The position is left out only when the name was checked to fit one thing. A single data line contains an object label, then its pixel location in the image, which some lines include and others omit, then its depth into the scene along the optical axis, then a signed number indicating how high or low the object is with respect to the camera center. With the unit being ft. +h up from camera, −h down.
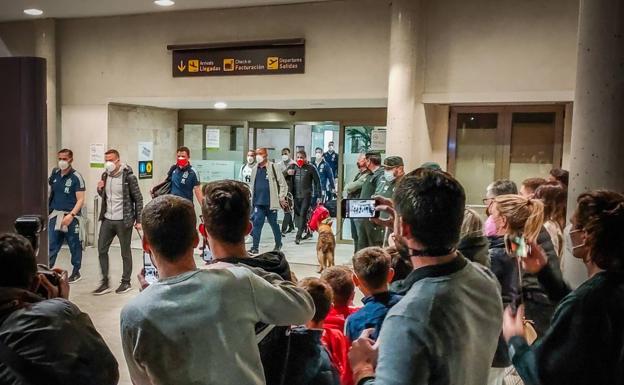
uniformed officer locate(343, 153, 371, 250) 25.02 -1.90
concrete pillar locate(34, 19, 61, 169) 32.04 +3.93
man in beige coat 30.01 -2.80
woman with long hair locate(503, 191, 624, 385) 5.88 -1.79
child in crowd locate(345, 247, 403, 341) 8.52 -2.25
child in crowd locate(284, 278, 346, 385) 7.10 -2.63
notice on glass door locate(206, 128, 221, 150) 37.50 -0.20
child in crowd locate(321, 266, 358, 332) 9.94 -2.41
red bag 23.75 -3.01
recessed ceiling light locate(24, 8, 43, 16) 30.36 +5.92
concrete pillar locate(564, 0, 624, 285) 12.09 +0.98
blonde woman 8.62 -1.32
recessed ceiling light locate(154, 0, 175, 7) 27.76 +5.97
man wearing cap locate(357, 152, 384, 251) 23.35 -2.09
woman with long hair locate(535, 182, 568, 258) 13.34 -1.30
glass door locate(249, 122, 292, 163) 36.70 -0.03
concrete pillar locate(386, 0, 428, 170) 25.03 +2.47
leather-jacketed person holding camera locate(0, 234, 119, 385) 5.78 -2.00
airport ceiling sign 27.63 +3.60
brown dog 22.62 -4.01
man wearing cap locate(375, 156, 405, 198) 21.86 -1.18
